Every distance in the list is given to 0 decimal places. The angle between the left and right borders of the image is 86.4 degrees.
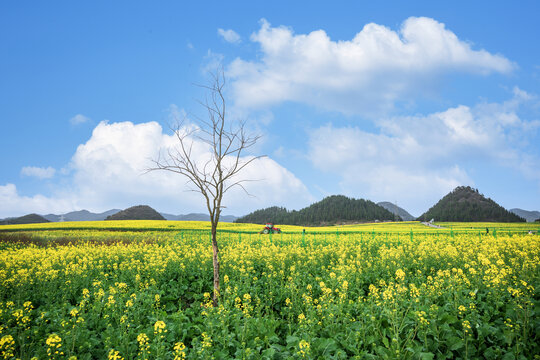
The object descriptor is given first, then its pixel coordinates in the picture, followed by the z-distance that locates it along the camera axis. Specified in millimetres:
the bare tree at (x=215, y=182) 9154
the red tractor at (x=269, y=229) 41222
